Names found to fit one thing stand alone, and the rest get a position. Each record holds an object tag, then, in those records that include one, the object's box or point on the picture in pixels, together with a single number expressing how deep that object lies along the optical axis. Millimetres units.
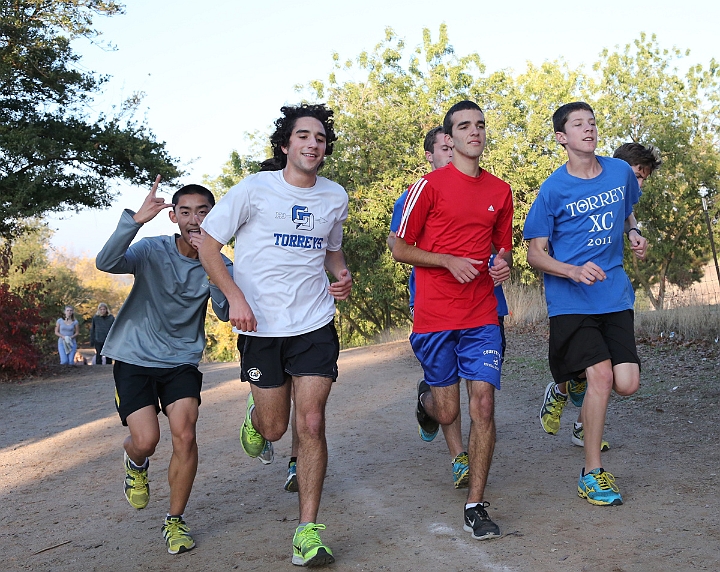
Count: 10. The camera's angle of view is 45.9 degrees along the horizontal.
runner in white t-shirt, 4918
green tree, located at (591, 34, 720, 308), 35188
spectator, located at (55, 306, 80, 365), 22484
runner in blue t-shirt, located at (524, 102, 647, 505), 5637
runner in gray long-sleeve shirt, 5176
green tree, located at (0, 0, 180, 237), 18219
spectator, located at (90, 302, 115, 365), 21583
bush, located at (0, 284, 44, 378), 17281
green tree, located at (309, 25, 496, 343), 29438
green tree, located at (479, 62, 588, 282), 30453
